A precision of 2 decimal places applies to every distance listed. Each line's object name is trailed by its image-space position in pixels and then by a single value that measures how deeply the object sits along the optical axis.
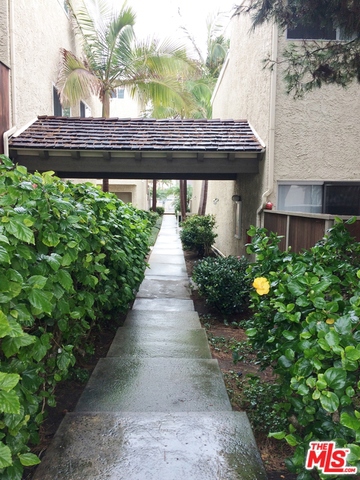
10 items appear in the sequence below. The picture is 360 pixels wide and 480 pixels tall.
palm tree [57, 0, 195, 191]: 11.62
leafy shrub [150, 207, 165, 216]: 37.28
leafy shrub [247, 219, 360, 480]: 1.64
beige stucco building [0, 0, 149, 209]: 8.04
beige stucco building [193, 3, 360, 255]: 7.53
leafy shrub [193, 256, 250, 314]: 6.89
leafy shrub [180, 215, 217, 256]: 14.33
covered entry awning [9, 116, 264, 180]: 8.26
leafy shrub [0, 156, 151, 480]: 1.83
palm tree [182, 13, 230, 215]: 20.09
